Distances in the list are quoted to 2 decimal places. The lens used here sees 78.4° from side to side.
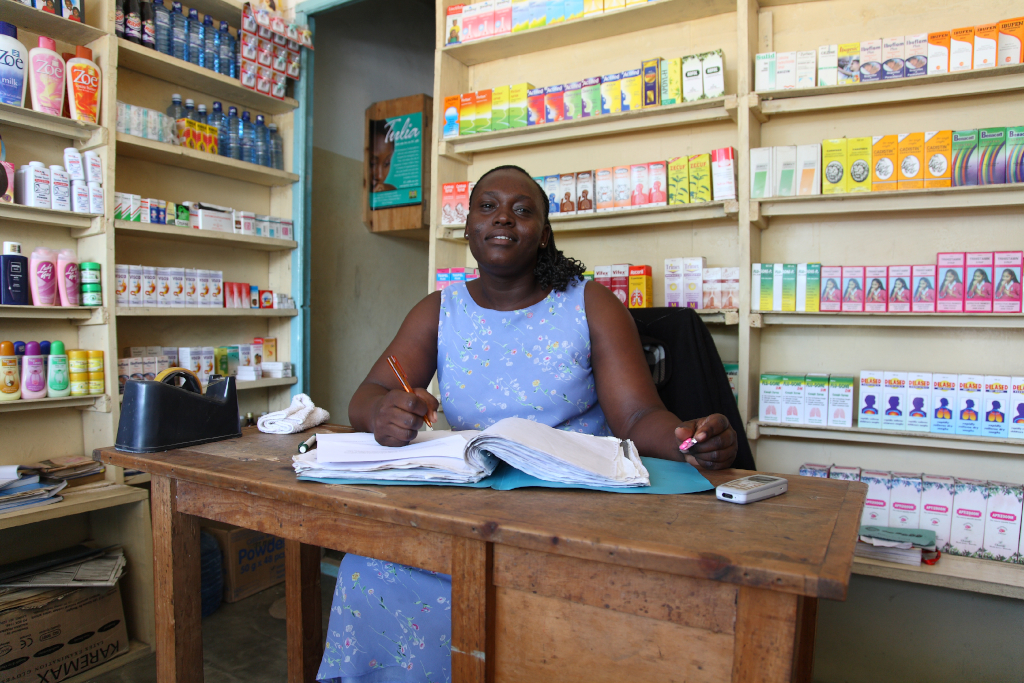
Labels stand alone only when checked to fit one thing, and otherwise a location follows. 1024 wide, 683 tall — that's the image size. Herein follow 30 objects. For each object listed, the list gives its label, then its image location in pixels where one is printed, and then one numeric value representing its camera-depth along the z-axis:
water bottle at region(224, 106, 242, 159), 3.31
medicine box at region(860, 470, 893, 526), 2.37
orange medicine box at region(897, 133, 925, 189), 2.30
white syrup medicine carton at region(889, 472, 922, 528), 2.32
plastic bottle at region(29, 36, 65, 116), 2.45
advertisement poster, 4.10
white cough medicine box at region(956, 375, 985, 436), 2.26
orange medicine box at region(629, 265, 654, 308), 2.77
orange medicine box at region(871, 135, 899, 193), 2.33
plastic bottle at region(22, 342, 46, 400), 2.44
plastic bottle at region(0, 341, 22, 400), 2.38
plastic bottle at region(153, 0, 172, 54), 2.93
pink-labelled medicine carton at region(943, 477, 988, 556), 2.22
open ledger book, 1.04
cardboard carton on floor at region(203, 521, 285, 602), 3.03
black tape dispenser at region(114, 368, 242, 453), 1.38
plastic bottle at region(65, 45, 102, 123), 2.55
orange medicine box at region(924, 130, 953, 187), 2.26
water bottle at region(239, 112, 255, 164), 3.38
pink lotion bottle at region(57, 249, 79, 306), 2.55
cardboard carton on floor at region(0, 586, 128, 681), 2.21
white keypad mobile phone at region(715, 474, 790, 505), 0.99
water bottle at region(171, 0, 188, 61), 3.00
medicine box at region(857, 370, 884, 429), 2.40
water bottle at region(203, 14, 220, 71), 3.14
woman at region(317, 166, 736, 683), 1.35
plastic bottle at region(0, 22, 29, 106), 2.36
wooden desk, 0.77
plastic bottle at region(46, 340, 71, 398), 2.51
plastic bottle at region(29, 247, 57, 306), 2.47
